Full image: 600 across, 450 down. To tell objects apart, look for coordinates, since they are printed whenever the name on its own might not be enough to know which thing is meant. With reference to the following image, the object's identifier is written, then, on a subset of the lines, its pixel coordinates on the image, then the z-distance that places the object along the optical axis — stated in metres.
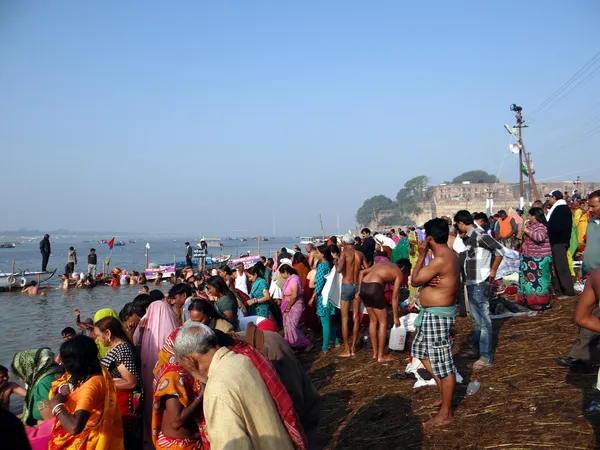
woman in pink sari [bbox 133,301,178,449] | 4.65
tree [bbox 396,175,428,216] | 127.12
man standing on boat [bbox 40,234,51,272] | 29.00
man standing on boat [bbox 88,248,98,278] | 29.73
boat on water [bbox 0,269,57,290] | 27.50
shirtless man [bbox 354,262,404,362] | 7.31
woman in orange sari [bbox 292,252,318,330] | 10.70
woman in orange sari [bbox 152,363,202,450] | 3.23
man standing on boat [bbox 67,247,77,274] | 30.07
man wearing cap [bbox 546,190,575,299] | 8.66
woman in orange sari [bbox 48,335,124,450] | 3.37
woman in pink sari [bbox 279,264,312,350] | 8.69
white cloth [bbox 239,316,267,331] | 5.52
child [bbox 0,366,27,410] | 4.66
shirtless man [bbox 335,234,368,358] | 8.09
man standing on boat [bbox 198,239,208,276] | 30.27
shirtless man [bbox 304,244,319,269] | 11.35
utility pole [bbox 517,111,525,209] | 27.82
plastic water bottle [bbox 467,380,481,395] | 5.55
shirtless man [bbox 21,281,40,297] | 26.09
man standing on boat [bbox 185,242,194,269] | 31.37
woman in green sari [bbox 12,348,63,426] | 4.36
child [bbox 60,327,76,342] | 6.35
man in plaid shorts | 4.81
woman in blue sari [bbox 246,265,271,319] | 9.20
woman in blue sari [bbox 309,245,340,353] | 8.74
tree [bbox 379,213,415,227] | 110.66
